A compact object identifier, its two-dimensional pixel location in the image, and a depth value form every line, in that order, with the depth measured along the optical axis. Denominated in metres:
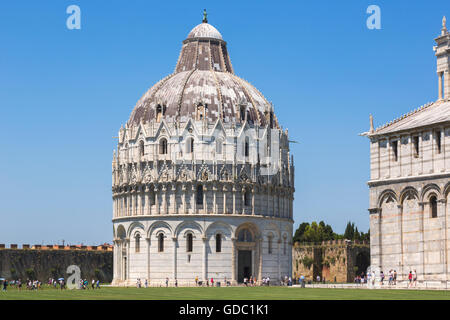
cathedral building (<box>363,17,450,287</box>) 66.88
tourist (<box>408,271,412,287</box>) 67.32
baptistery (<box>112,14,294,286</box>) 101.31
